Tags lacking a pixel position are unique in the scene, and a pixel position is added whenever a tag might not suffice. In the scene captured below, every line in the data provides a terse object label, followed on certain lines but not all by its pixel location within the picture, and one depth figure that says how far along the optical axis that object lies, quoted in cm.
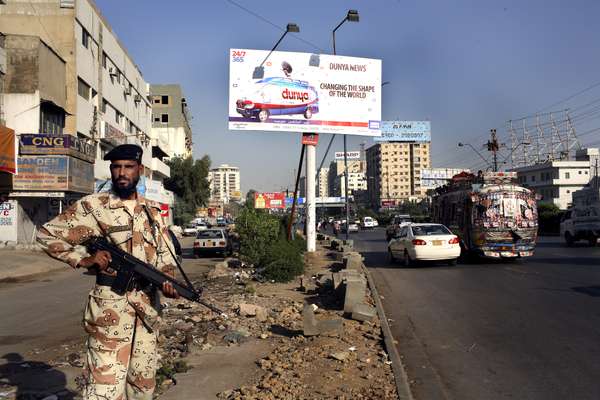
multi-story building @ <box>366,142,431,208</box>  14475
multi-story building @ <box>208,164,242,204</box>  16560
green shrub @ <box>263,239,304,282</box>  1438
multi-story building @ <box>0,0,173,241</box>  2695
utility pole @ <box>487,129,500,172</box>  5238
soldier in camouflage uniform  346
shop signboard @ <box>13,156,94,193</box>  2664
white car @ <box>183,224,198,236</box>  5531
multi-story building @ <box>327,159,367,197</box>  16335
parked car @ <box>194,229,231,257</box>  2683
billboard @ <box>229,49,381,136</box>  2334
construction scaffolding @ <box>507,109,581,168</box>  7657
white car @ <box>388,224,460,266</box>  1764
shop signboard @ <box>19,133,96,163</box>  2653
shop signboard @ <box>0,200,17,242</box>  2721
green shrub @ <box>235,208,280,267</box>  1783
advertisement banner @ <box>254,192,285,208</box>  7525
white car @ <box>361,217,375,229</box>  6906
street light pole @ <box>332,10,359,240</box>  2219
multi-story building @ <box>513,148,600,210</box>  8388
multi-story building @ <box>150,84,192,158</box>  8175
